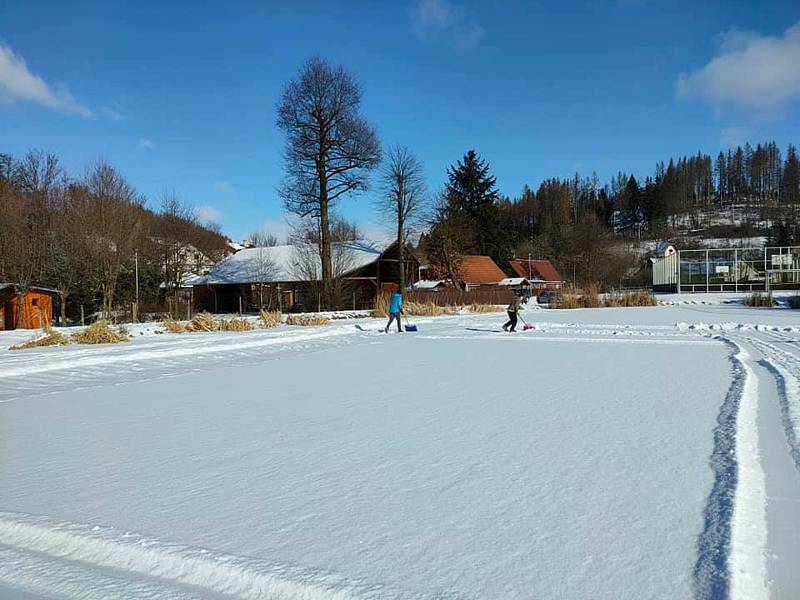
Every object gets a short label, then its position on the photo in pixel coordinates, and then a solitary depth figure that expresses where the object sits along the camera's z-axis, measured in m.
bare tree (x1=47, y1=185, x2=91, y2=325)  31.72
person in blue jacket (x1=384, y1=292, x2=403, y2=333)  19.72
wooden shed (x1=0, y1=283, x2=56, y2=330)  29.91
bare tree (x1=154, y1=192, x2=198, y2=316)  45.44
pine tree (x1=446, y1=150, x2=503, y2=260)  70.00
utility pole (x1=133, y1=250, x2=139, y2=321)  36.10
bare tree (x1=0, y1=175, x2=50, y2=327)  29.05
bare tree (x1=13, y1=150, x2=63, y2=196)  36.28
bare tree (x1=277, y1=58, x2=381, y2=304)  36.69
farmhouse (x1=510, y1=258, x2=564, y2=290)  80.25
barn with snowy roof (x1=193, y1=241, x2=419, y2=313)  40.66
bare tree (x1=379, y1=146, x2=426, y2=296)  46.06
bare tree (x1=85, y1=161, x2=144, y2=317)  33.09
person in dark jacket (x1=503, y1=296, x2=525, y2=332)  18.91
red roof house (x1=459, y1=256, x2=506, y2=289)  58.72
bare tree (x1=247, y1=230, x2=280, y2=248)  73.68
